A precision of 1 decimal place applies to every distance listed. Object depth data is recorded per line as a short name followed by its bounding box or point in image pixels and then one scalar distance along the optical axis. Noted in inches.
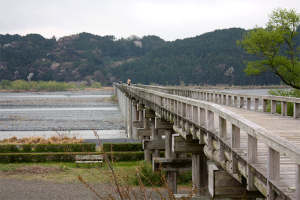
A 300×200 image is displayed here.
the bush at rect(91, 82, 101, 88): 7185.0
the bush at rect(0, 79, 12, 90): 6781.5
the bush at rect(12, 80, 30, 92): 6520.7
